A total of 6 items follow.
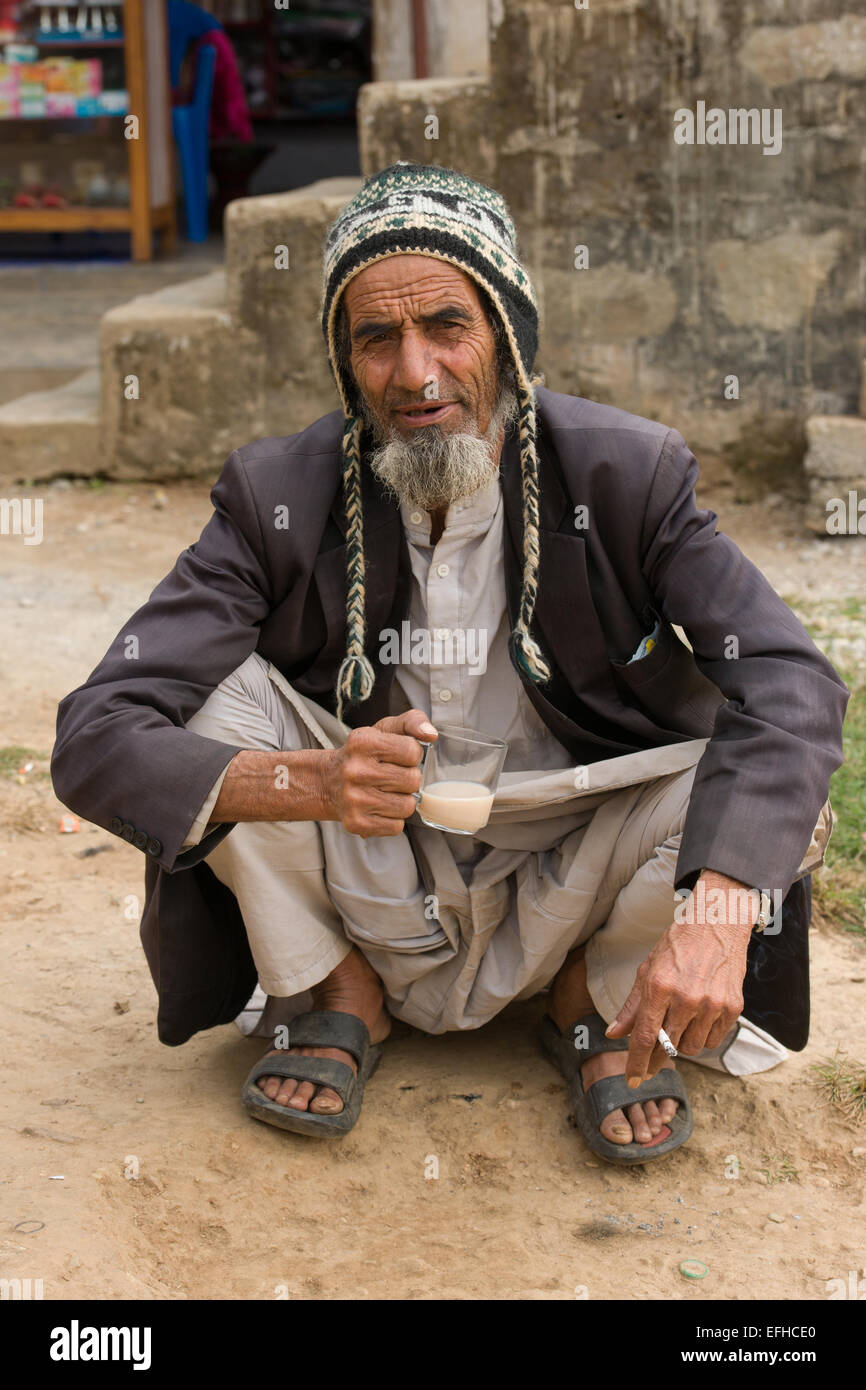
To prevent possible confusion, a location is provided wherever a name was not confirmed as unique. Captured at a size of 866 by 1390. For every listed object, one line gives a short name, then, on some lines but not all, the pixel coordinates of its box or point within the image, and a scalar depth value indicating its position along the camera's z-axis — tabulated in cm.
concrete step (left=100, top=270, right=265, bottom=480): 599
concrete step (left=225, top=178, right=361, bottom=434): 575
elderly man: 243
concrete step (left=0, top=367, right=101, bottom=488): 620
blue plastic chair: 903
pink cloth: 935
